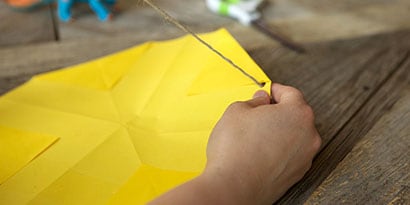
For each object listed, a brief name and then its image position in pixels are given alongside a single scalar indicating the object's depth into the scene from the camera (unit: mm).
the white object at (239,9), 912
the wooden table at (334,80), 576
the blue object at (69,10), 925
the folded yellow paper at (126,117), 573
